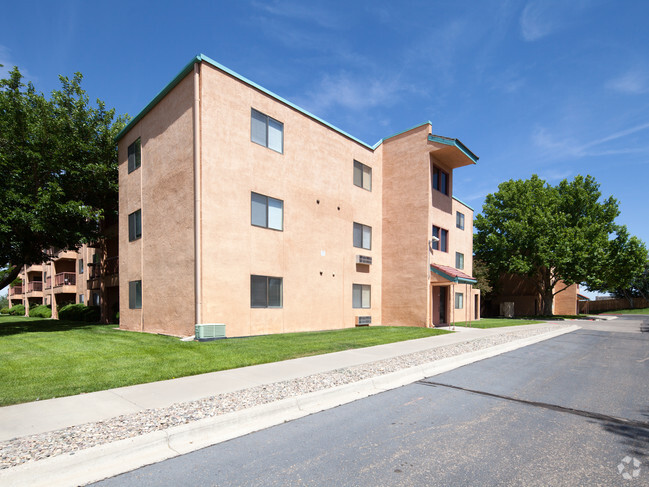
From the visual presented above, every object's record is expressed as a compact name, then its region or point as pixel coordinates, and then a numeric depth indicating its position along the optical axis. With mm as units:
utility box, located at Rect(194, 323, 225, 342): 12602
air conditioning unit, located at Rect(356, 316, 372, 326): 19641
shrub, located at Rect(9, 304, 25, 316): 45906
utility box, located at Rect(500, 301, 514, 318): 38781
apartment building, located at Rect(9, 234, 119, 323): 22781
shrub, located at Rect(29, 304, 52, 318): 36656
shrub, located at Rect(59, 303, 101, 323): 24719
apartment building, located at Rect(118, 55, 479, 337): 13586
